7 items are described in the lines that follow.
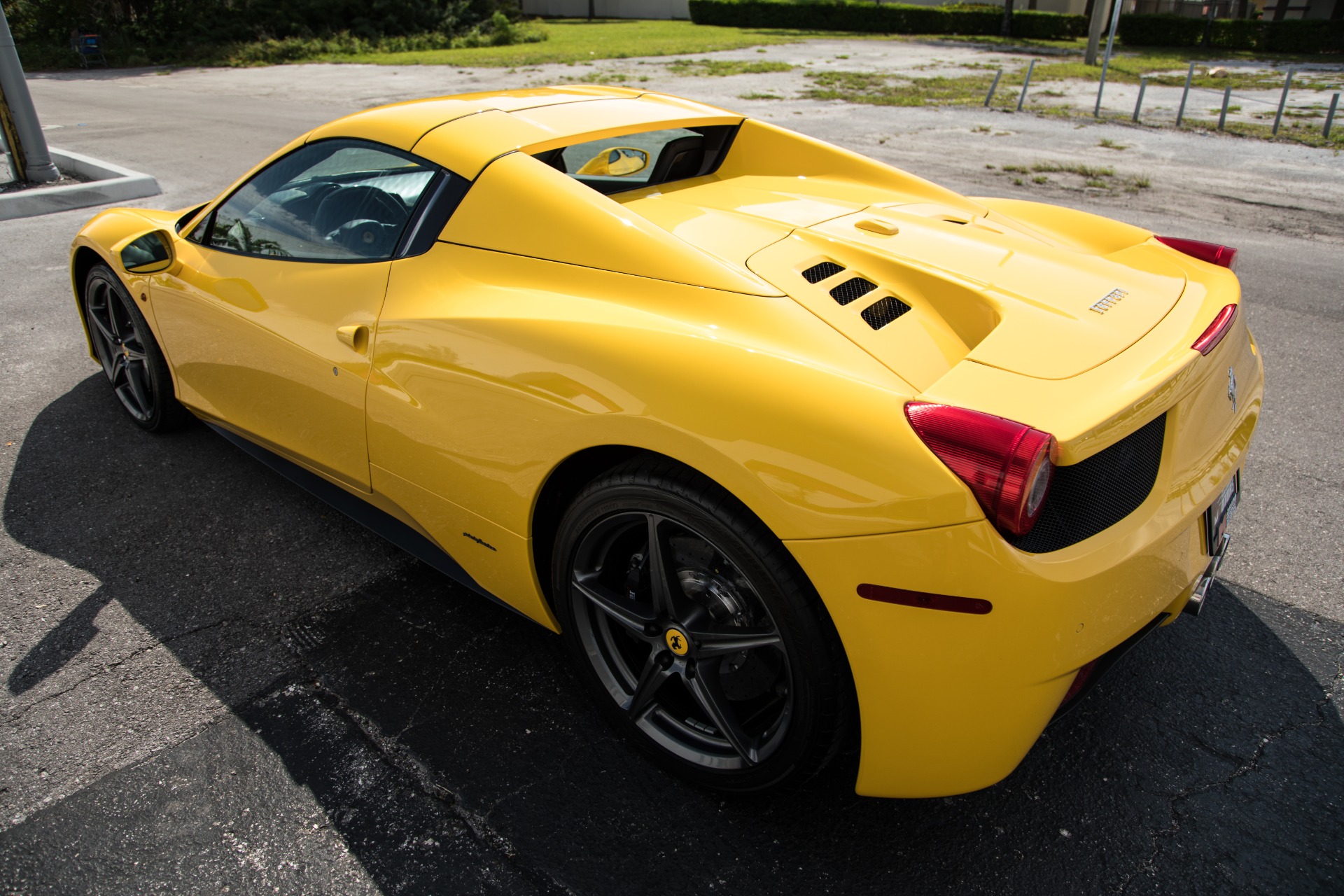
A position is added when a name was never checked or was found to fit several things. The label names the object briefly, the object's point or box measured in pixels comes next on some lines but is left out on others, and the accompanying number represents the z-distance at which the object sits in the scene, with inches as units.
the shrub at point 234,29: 1042.7
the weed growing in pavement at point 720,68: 852.6
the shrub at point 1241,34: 1267.2
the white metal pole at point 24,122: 351.3
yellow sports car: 67.6
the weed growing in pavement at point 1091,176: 386.6
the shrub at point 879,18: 1499.8
